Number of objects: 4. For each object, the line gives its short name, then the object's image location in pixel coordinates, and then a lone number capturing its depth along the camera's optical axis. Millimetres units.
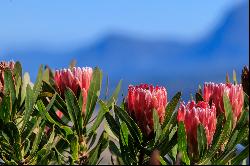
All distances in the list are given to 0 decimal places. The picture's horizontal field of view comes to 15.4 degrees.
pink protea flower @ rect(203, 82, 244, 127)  1706
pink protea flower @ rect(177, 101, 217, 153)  1586
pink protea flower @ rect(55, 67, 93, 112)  1756
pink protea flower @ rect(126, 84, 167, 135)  1659
